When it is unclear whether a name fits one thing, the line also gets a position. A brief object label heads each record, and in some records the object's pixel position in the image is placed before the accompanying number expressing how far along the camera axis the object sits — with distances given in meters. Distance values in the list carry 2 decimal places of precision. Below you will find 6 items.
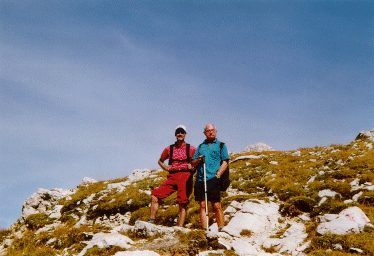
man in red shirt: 7.70
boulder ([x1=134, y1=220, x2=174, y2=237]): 6.92
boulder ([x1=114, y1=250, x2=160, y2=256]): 5.50
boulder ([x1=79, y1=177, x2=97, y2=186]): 18.64
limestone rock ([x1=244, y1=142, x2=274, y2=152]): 31.70
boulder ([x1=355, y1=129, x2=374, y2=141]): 21.50
